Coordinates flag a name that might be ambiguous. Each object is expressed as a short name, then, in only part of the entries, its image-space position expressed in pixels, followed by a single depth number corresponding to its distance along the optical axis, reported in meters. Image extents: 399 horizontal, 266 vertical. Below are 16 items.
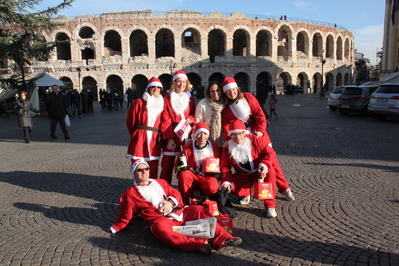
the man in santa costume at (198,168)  4.24
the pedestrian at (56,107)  10.97
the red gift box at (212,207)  3.85
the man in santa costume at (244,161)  4.22
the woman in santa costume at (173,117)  4.77
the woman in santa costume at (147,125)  4.72
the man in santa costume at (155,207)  3.47
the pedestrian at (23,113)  10.55
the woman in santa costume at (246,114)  4.59
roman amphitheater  34.91
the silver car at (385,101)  12.65
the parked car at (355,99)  14.98
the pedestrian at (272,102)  15.10
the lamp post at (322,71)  32.40
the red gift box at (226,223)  3.64
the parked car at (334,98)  18.01
